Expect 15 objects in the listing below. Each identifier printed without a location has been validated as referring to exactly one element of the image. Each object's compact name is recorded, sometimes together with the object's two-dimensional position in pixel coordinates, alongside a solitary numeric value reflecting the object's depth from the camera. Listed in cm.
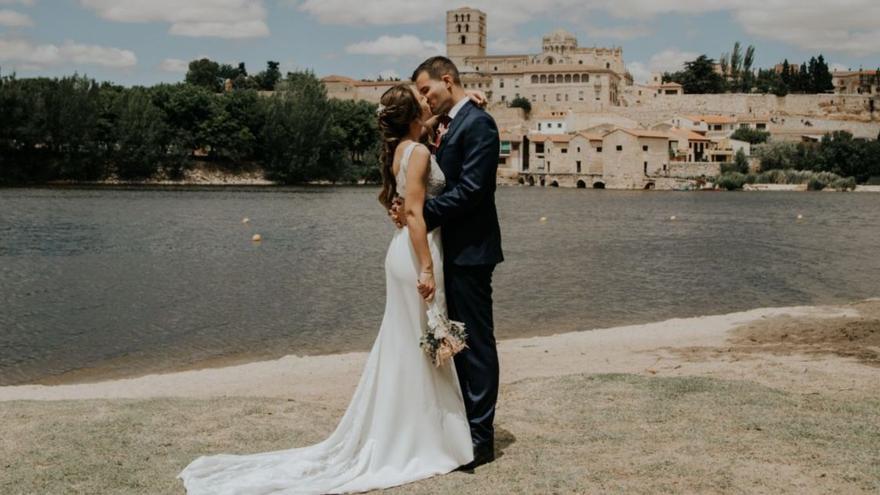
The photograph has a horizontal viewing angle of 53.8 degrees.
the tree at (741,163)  9575
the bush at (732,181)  9138
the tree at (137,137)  6906
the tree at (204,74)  12531
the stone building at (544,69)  11919
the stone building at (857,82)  12788
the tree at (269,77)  13500
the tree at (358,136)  8581
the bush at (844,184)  8912
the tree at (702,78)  12731
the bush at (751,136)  10306
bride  479
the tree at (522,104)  11725
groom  486
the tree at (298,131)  7706
